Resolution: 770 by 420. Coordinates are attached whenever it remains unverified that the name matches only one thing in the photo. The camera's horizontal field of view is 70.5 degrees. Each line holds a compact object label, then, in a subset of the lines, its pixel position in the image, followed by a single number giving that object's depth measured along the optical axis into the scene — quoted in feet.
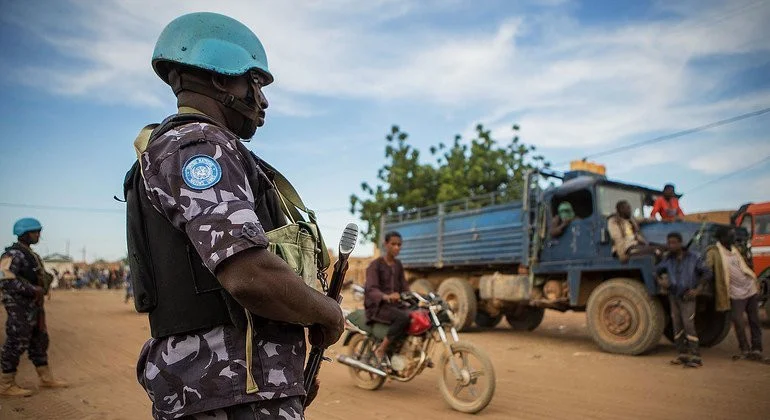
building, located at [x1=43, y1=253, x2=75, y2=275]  164.08
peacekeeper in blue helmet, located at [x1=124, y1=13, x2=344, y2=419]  4.32
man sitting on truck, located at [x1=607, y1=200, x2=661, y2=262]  26.86
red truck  36.29
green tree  72.95
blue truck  26.58
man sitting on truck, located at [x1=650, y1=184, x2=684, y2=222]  30.07
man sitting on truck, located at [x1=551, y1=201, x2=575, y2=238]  30.60
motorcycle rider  17.97
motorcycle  16.15
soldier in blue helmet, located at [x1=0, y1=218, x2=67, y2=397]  18.39
